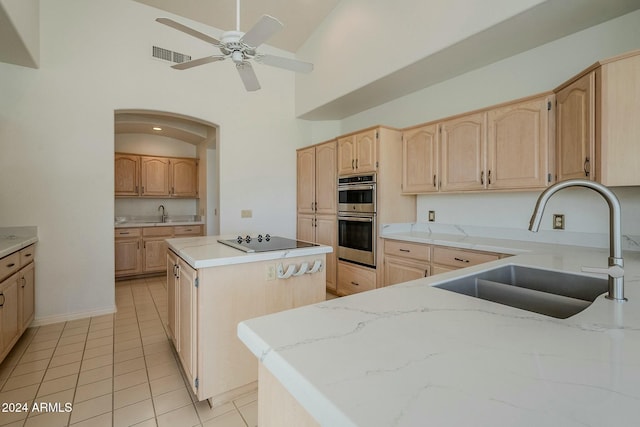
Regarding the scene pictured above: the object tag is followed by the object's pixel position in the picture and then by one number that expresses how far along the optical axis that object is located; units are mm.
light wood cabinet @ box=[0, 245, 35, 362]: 2096
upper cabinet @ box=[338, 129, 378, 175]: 3295
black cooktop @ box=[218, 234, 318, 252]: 2037
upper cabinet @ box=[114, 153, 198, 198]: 5055
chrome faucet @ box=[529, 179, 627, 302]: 899
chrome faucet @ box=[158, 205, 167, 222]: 5629
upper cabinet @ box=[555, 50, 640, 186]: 1734
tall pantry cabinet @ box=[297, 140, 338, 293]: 3861
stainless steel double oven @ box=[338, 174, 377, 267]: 3305
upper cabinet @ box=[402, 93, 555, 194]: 2326
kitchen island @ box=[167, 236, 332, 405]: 1749
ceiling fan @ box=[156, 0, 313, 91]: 1806
